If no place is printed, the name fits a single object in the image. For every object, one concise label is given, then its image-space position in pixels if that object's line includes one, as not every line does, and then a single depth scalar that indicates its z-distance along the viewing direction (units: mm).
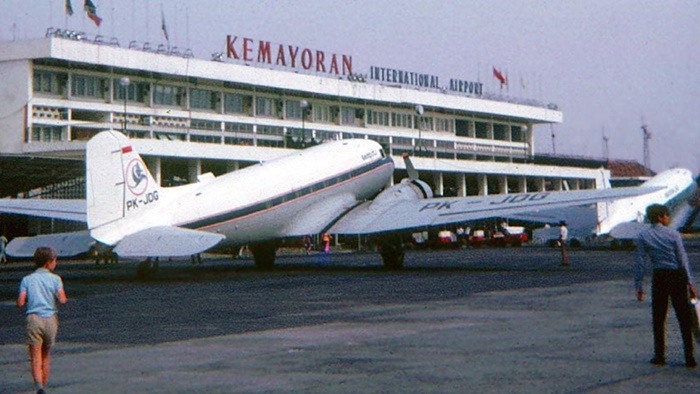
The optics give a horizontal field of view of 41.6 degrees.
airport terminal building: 77812
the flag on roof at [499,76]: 127312
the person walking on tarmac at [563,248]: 39234
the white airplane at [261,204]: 30281
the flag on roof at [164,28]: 89006
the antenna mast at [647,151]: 164762
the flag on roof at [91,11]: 79125
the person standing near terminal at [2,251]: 57341
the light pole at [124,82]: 63312
